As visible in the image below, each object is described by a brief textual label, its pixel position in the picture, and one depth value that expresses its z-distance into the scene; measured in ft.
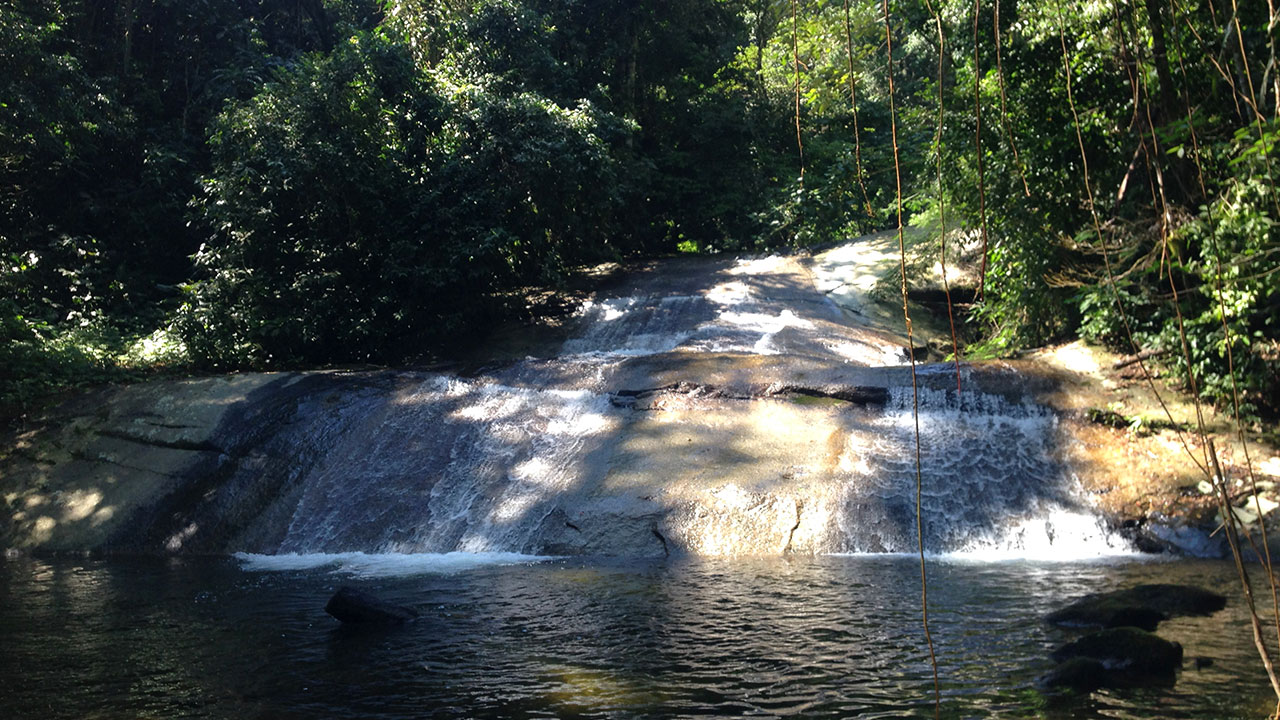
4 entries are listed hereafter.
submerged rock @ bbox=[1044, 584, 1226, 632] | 23.67
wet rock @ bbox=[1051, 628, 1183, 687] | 19.94
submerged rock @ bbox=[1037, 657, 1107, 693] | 19.45
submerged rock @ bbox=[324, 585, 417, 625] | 25.85
